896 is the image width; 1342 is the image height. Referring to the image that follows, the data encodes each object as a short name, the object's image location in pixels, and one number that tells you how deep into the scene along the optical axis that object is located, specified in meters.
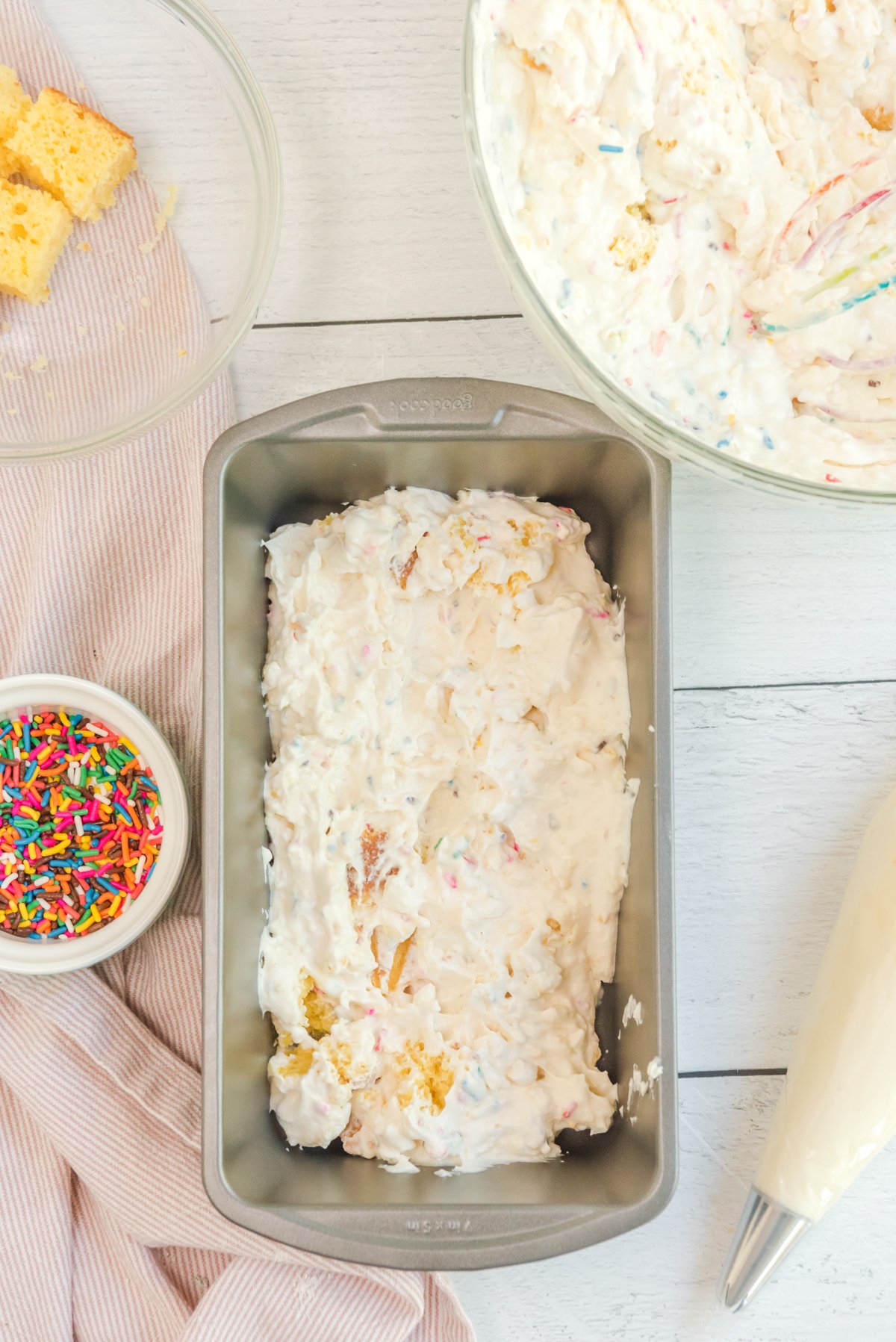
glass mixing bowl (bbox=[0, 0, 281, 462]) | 0.83
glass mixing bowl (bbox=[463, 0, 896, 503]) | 0.75
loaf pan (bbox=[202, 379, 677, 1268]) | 0.77
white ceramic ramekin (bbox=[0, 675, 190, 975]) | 0.81
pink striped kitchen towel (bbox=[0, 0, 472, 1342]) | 0.82
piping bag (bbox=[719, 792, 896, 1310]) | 0.80
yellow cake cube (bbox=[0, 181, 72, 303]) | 0.82
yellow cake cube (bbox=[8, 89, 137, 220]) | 0.82
